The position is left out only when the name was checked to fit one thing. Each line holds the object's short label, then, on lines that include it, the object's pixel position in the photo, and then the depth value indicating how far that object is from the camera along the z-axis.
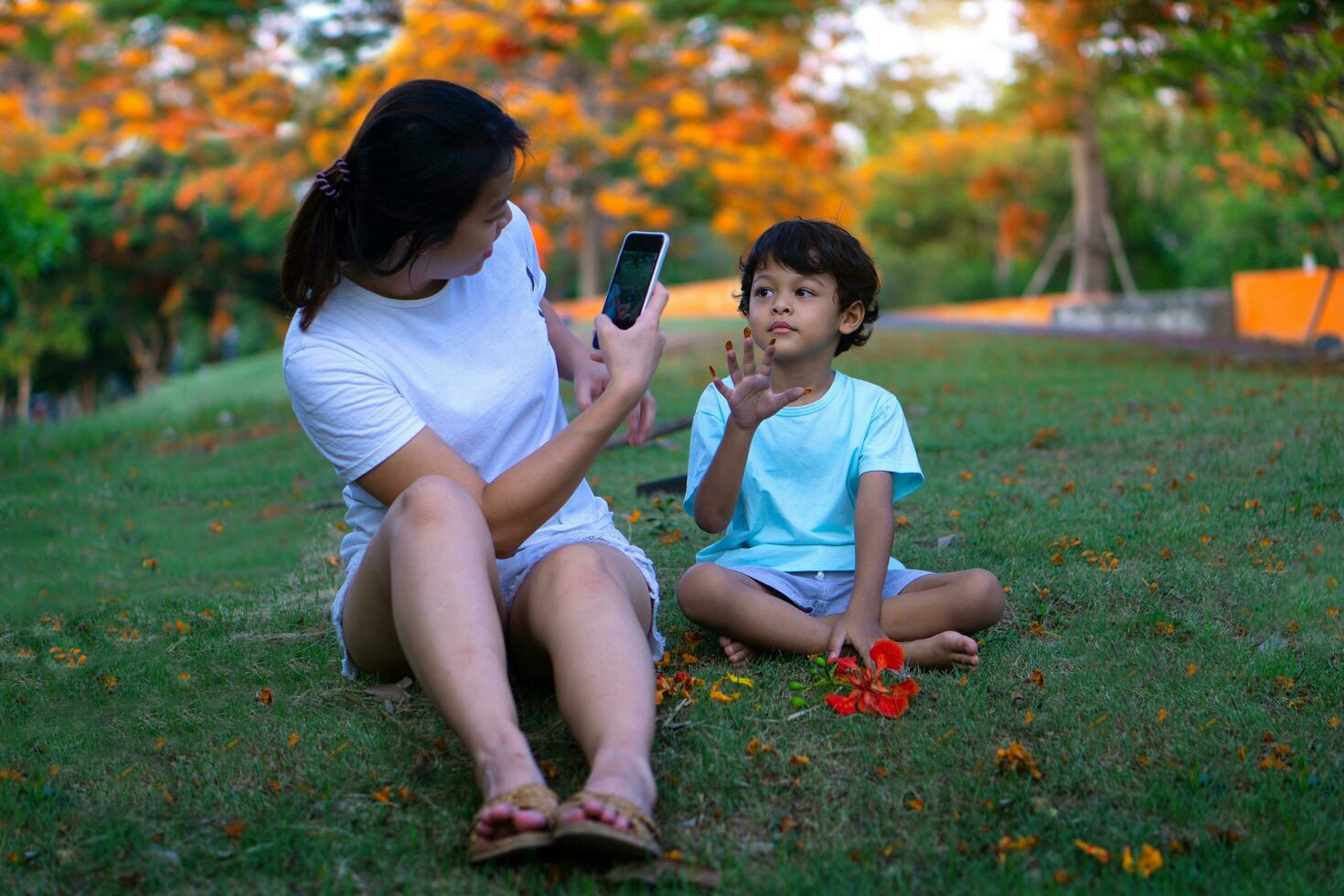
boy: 3.28
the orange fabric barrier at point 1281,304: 14.98
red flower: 2.99
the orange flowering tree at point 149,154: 14.77
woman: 2.44
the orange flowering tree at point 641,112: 15.04
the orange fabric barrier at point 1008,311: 21.38
